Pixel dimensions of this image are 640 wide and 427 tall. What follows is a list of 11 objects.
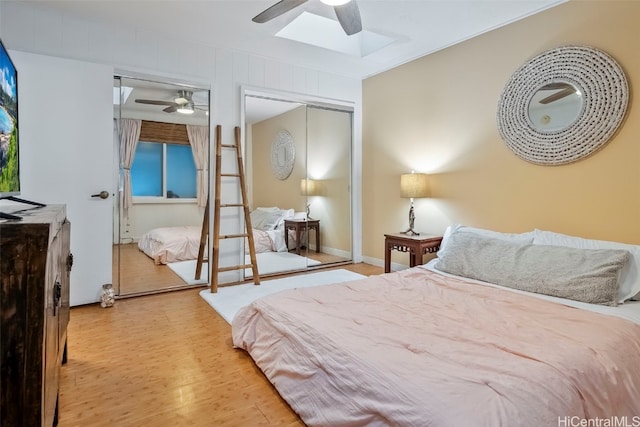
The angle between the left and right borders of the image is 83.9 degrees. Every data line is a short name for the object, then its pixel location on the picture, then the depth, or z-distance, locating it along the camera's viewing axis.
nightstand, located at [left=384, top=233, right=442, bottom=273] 3.46
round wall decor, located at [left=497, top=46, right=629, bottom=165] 2.50
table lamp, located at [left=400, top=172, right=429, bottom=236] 3.73
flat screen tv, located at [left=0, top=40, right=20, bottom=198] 1.58
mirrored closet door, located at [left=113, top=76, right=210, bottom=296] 3.34
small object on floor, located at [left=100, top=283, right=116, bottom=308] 3.06
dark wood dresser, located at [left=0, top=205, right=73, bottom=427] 0.89
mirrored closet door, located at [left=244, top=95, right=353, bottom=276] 4.45
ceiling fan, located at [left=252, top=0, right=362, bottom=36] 2.35
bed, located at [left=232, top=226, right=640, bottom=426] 1.12
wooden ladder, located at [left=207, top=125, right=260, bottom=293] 3.57
